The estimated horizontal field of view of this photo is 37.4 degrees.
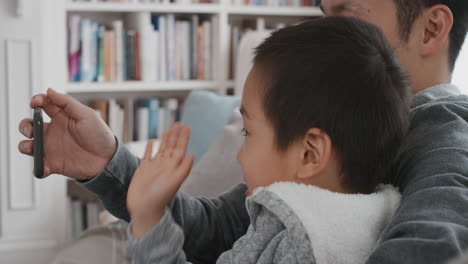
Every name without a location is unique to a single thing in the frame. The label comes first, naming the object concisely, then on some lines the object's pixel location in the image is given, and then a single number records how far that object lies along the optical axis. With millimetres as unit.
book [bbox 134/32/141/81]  3664
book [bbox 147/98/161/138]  3766
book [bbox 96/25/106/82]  3596
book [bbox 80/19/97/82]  3535
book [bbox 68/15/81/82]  3498
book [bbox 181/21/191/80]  3799
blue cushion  2492
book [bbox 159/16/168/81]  3729
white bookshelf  3447
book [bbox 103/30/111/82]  3600
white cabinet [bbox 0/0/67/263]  3215
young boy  883
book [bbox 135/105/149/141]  3738
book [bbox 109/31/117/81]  3613
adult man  1018
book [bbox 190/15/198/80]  3816
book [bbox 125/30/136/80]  3645
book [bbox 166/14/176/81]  3744
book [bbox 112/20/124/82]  3607
